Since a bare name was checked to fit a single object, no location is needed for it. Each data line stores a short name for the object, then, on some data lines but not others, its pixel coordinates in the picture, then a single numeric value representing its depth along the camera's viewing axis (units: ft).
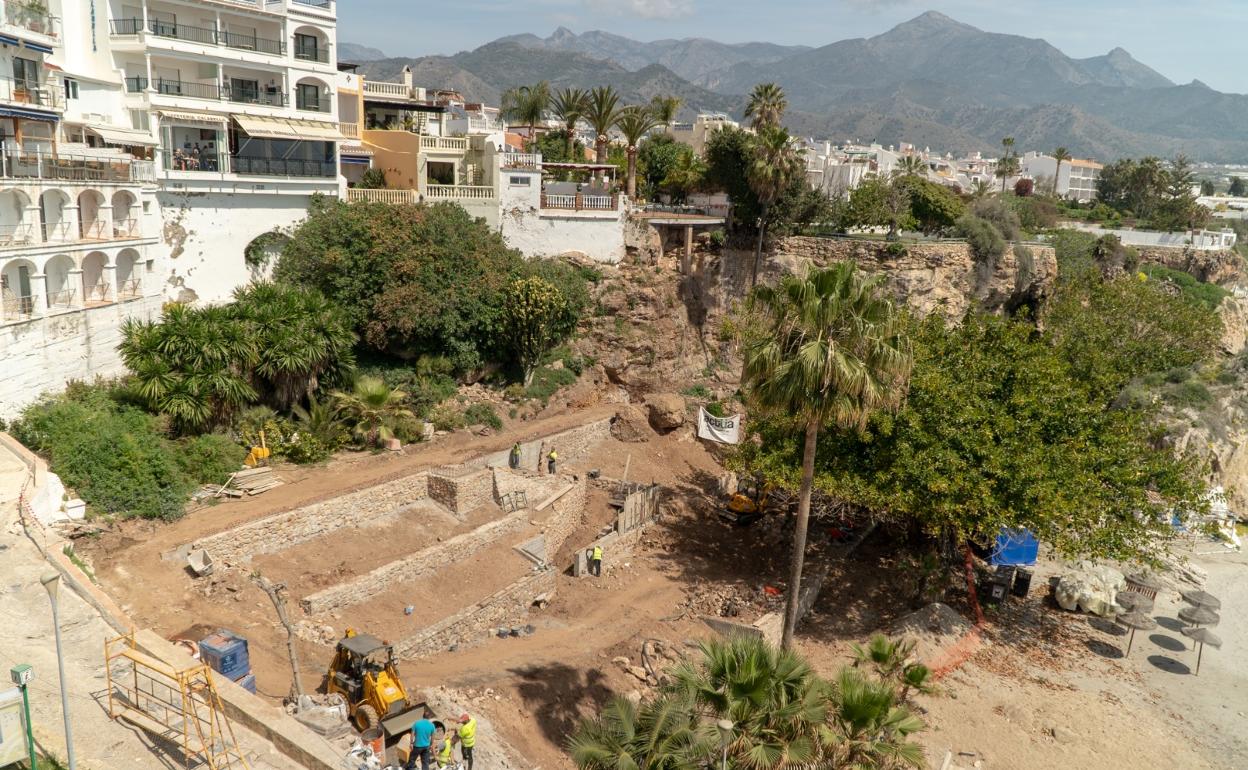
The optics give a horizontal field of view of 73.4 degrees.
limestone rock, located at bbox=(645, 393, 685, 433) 119.34
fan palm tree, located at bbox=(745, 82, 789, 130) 158.61
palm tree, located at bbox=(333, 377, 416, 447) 93.71
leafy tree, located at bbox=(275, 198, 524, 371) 102.68
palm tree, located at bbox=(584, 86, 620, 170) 162.30
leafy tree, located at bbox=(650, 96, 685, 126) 178.29
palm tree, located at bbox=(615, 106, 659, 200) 156.57
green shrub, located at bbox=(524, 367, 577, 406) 114.73
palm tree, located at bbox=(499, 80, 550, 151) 198.39
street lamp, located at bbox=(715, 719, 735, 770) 36.29
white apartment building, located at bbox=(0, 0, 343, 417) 80.64
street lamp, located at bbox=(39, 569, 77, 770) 32.94
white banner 117.29
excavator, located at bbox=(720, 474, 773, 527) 97.04
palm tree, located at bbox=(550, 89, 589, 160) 175.63
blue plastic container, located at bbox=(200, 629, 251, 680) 49.67
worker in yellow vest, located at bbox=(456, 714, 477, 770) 47.09
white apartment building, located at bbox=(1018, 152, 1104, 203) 456.45
